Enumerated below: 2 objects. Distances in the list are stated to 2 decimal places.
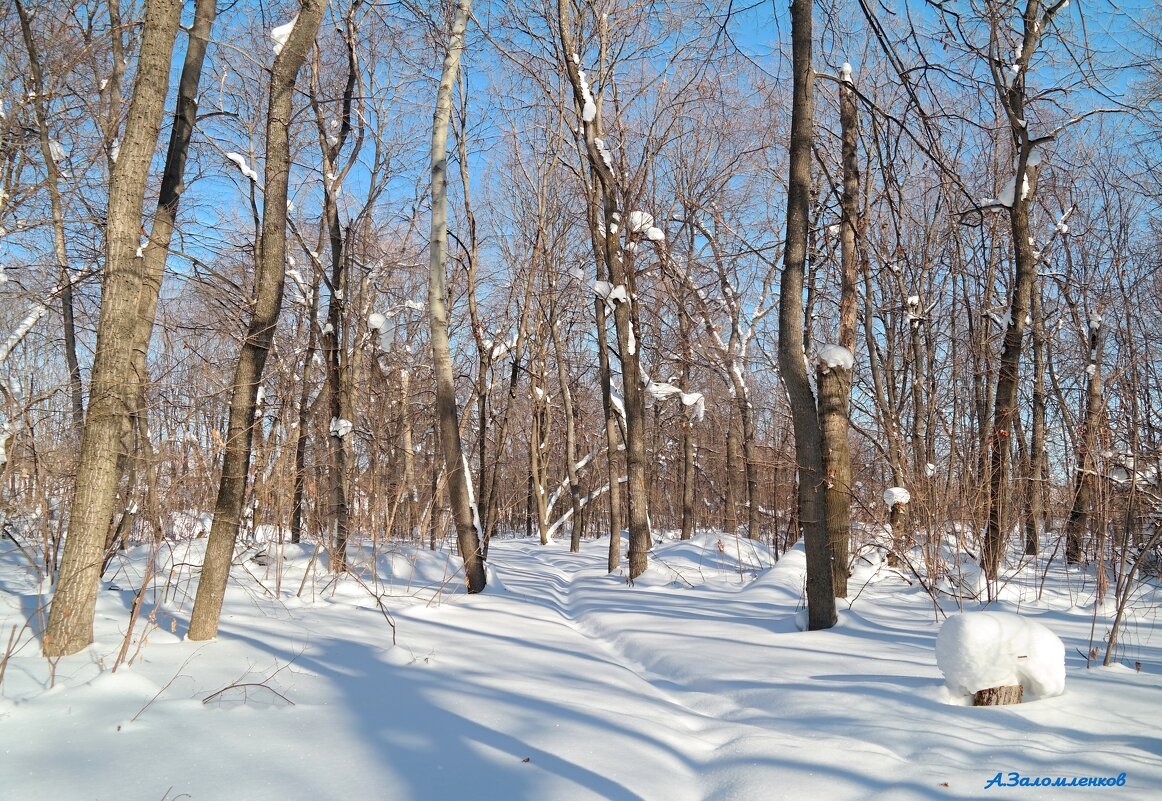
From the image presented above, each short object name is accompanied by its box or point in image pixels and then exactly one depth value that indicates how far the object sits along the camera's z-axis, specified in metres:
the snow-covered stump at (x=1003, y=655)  3.07
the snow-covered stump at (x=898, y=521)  6.37
